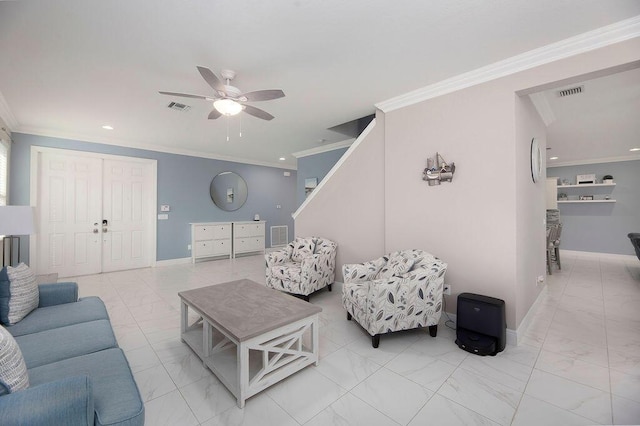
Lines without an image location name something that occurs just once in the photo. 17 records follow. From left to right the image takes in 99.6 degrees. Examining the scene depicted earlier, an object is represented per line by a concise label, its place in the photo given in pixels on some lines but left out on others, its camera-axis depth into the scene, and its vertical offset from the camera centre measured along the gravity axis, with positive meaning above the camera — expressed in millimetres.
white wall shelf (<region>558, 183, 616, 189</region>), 6589 +724
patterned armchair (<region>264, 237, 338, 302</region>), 3676 -747
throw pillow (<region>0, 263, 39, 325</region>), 1966 -594
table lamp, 2453 -37
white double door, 4727 +52
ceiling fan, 2380 +1108
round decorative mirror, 6793 +635
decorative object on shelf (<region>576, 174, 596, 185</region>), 6809 +889
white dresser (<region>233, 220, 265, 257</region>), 6934 -561
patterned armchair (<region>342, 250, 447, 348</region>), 2473 -794
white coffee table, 1814 -874
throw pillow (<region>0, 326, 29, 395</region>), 1038 -610
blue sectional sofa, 1004 -801
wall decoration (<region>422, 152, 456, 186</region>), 2924 +485
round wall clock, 3059 +621
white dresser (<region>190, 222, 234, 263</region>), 6255 -584
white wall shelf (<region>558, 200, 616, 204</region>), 6637 +326
